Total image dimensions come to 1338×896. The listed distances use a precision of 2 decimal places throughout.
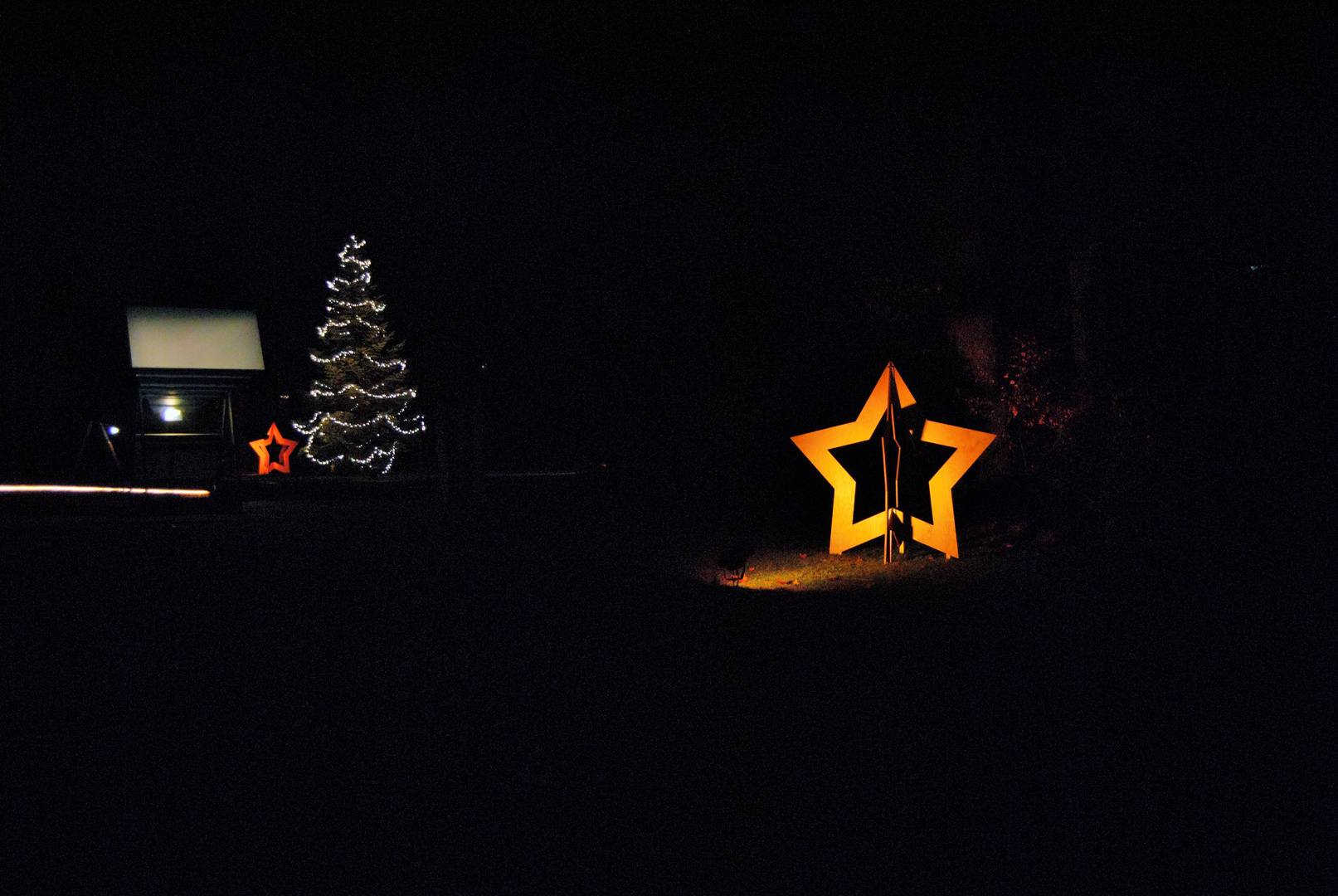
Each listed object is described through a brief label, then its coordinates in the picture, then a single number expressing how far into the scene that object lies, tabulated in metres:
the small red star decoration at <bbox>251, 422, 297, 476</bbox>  29.41
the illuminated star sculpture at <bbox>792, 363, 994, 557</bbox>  10.74
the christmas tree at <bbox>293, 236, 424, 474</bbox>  31.44
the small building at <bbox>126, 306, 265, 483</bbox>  21.86
